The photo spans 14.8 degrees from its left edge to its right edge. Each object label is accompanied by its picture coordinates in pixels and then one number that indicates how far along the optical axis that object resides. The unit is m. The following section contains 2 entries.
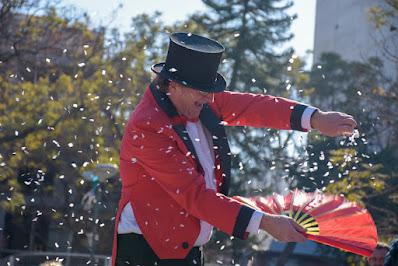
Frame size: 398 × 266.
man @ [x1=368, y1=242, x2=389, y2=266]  13.27
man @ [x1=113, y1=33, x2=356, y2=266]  6.58
